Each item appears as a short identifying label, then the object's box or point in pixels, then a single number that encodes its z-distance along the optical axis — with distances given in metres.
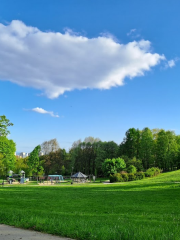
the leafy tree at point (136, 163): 58.81
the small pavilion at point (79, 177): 50.62
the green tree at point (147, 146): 67.12
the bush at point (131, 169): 52.27
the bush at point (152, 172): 48.91
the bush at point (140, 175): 45.19
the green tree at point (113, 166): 53.12
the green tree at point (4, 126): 34.66
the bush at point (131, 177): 43.91
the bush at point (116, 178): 42.16
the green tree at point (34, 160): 56.91
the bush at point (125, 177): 43.24
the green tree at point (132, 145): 71.62
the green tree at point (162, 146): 65.12
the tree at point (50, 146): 79.25
